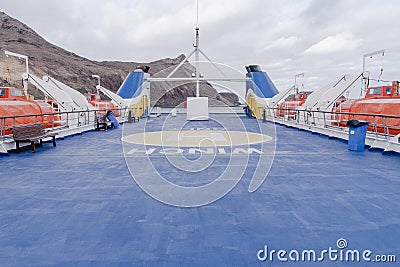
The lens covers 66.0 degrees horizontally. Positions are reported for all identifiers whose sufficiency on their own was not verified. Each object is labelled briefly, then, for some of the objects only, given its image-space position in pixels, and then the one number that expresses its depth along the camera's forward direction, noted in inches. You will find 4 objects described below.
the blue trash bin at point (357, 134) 262.8
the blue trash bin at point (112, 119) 499.3
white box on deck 698.8
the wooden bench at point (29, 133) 252.7
